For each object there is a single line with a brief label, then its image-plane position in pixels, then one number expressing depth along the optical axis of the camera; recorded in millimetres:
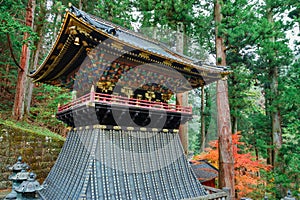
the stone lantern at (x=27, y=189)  3580
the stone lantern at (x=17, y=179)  4012
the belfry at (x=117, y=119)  4973
